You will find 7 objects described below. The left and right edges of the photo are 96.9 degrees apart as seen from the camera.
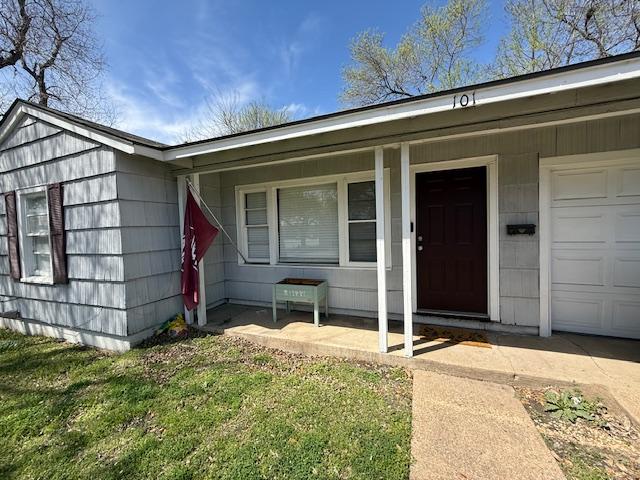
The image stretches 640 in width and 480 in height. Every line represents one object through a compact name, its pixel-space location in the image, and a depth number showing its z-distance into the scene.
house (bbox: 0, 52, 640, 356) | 2.91
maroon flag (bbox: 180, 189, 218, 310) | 4.00
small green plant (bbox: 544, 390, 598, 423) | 2.16
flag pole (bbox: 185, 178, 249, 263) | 4.91
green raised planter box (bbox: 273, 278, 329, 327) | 3.98
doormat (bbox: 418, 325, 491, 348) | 3.28
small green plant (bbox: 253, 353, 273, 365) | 3.23
